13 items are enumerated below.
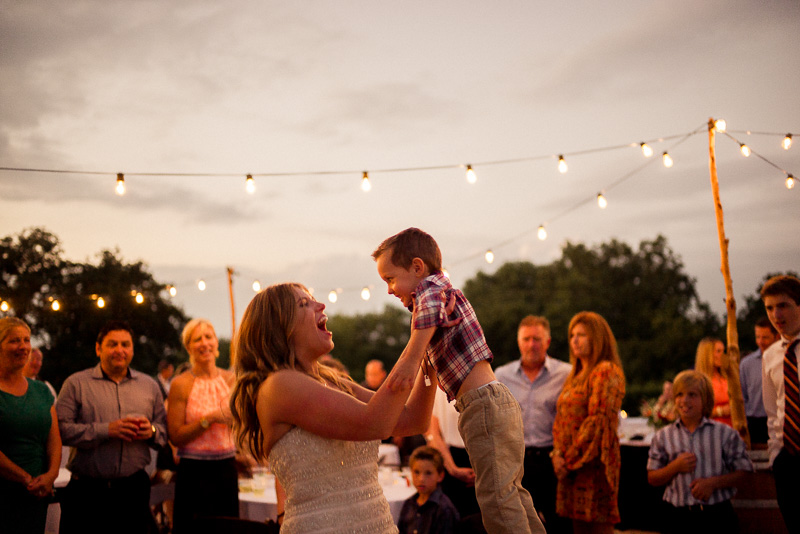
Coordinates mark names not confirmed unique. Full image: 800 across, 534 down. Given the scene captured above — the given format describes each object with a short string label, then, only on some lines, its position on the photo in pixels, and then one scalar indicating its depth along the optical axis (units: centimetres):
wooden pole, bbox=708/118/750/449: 455
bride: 182
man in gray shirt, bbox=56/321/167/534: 368
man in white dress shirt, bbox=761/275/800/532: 332
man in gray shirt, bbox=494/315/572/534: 422
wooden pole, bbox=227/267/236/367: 1314
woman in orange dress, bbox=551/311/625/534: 363
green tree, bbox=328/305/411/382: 3102
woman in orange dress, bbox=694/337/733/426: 577
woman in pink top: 389
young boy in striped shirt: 357
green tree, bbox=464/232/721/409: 2253
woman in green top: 341
